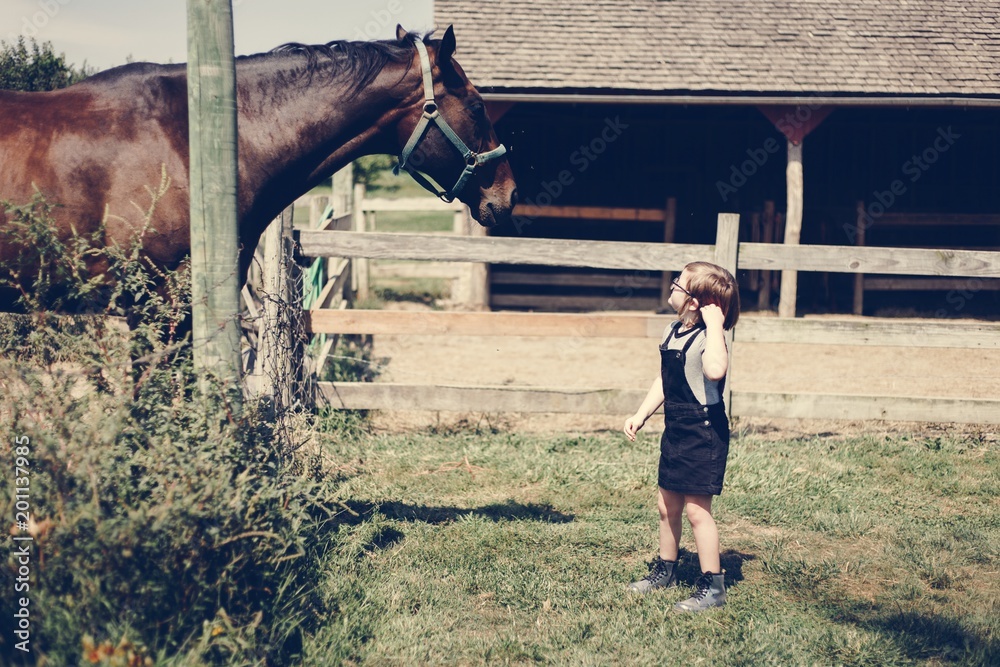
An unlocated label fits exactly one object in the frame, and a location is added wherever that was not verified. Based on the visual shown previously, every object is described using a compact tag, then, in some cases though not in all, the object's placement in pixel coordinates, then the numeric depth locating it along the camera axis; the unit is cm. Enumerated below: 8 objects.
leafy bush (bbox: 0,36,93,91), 733
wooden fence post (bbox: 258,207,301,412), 492
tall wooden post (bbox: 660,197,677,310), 1236
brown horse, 381
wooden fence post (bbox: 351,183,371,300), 1184
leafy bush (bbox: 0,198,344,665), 247
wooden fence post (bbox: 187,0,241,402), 296
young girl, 347
